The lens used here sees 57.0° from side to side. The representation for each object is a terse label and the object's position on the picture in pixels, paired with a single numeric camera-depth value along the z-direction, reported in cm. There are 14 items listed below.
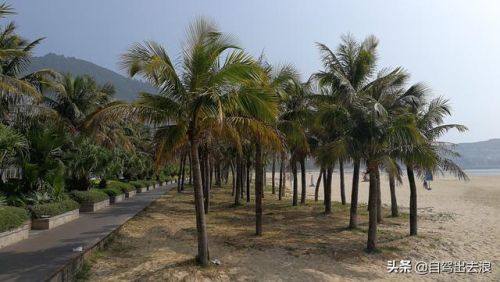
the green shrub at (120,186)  2906
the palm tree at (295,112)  1709
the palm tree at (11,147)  1408
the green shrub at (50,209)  1484
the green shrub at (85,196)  2036
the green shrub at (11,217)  1145
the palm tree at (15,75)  1391
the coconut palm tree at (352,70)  1670
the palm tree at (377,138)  1249
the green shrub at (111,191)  2563
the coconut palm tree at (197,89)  1005
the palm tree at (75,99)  2384
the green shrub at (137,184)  3749
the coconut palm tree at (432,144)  1488
